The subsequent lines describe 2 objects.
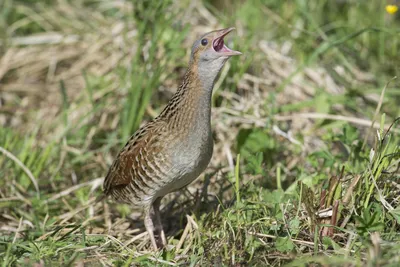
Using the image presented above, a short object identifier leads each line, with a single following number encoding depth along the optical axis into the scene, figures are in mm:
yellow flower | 9633
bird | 7484
